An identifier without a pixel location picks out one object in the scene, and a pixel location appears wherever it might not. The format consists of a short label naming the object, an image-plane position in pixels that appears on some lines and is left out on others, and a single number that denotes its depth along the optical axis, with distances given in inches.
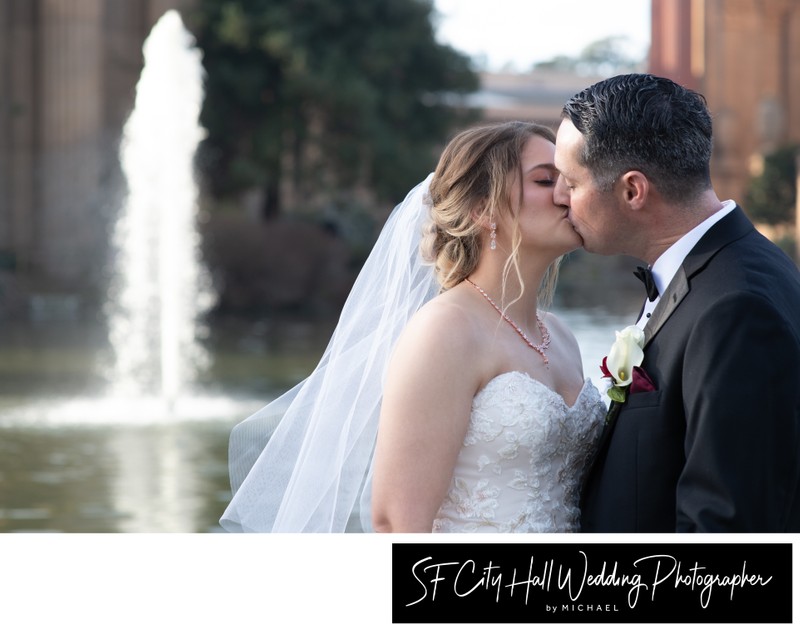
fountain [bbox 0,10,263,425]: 709.3
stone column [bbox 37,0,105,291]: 1274.6
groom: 101.0
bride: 127.1
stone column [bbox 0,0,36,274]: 1347.2
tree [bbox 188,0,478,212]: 1278.3
